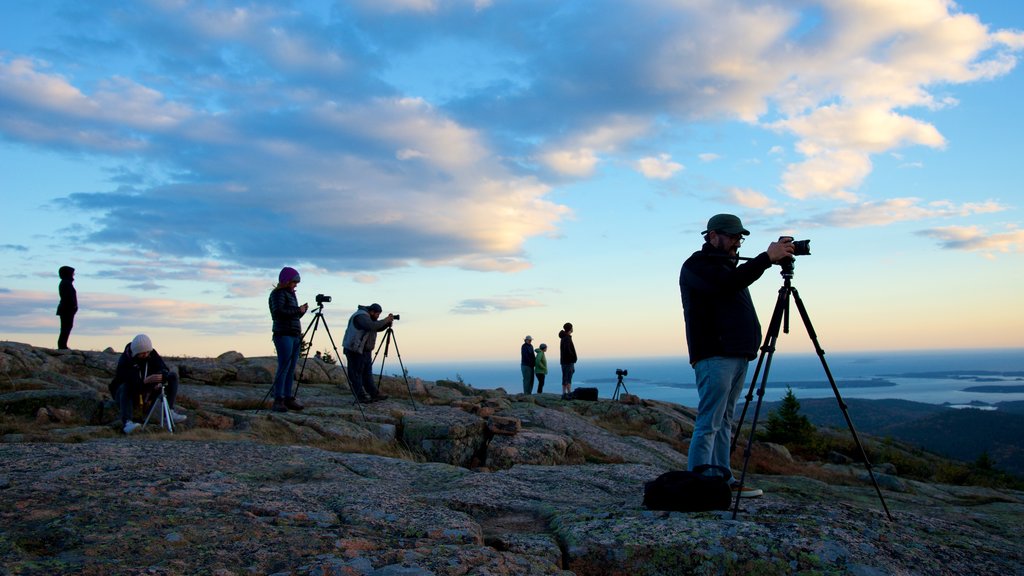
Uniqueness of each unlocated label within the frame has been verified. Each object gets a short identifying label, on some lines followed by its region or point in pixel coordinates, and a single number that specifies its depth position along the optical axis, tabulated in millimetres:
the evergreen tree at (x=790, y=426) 22516
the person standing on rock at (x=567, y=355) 23578
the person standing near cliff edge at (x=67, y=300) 17406
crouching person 10469
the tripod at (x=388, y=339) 15609
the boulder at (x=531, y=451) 11492
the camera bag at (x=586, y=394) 22756
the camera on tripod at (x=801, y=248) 5566
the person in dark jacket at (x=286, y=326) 12289
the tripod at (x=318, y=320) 13803
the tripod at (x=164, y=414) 10401
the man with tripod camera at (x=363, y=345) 14312
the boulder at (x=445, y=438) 11719
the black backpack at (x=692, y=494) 5125
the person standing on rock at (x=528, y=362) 24422
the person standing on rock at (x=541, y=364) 25031
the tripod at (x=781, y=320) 5535
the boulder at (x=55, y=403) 11336
